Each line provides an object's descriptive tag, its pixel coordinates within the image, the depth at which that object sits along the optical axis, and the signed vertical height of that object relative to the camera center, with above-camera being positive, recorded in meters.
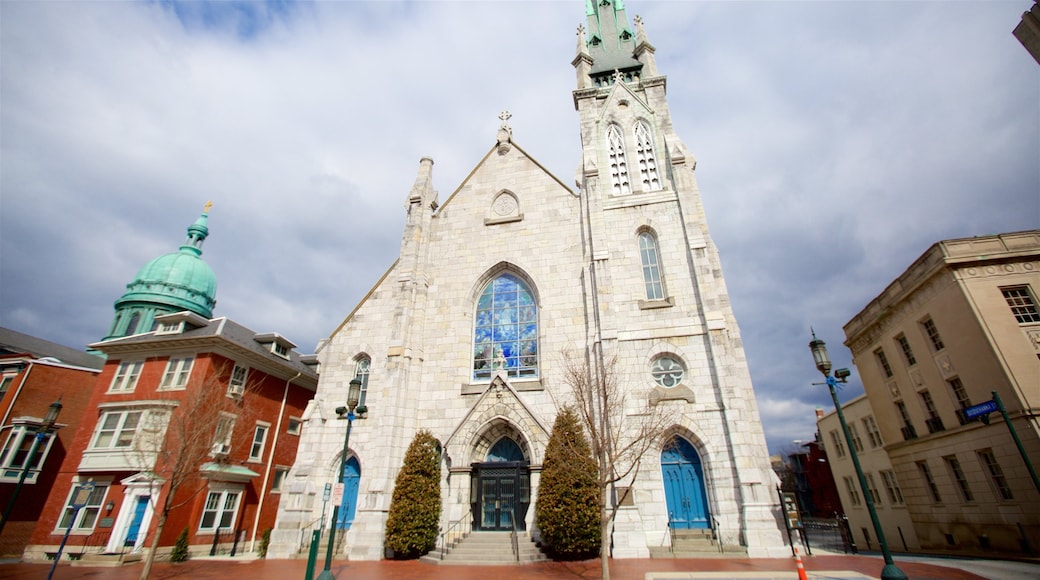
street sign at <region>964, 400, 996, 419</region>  12.88 +2.38
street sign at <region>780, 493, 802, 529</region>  13.15 -0.22
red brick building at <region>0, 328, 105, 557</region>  21.09 +4.29
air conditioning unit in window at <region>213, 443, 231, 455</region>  19.19 +2.45
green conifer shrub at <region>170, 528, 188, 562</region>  16.47 -1.26
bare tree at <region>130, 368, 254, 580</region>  14.12 +2.62
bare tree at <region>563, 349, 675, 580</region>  12.45 +2.76
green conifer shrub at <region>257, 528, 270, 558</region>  16.88 -1.22
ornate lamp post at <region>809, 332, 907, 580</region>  9.47 +2.71
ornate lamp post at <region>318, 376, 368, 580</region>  10.48 +2.36
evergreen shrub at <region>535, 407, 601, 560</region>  12.96 +0.10
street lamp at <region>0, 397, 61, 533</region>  14.00 +2.66
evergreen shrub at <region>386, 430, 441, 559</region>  14.27 +0.13
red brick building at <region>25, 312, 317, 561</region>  17.33 +2.71
